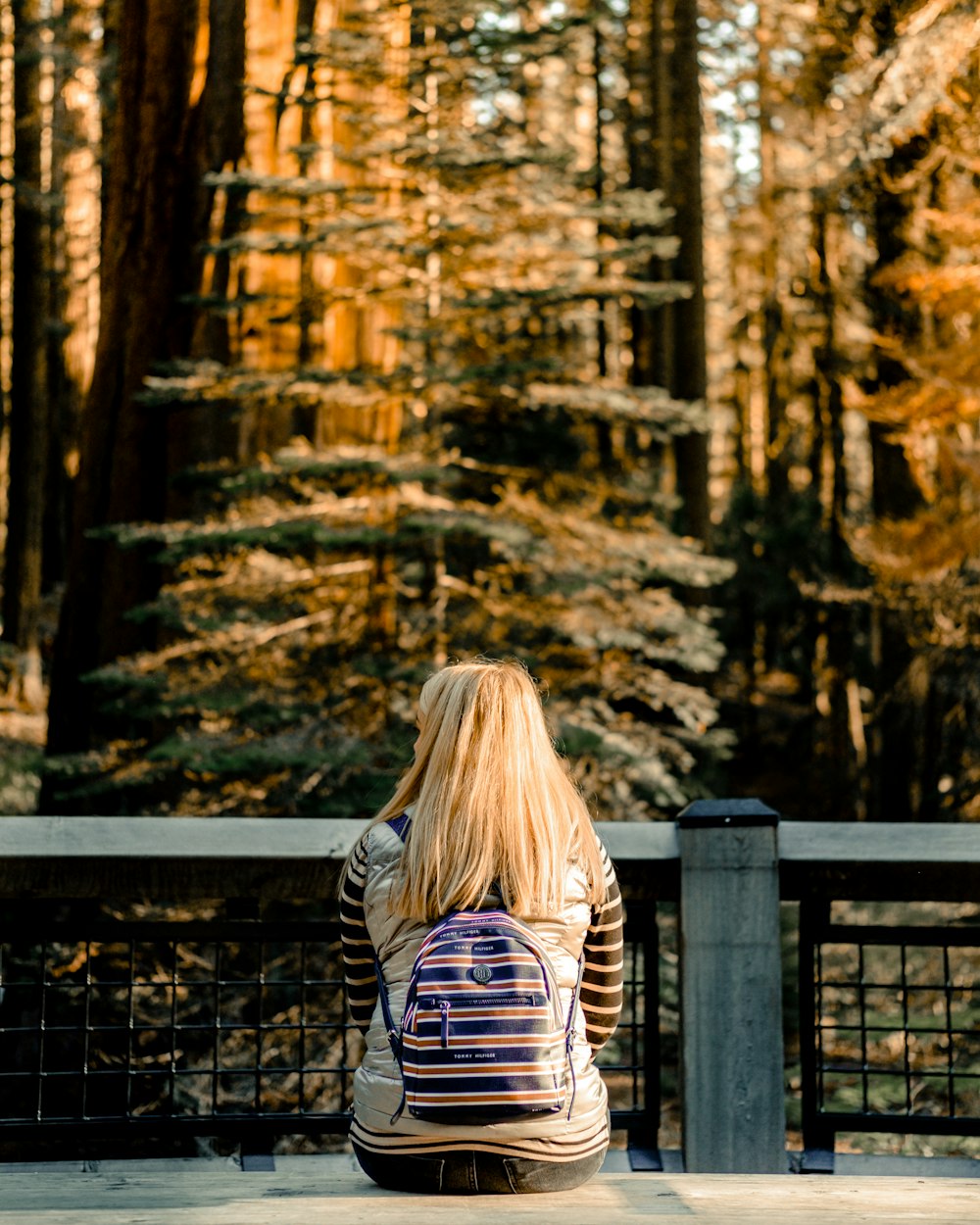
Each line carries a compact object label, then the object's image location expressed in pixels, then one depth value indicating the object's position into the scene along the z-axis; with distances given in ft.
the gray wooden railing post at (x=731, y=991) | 13.38
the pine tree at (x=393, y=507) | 28.25
